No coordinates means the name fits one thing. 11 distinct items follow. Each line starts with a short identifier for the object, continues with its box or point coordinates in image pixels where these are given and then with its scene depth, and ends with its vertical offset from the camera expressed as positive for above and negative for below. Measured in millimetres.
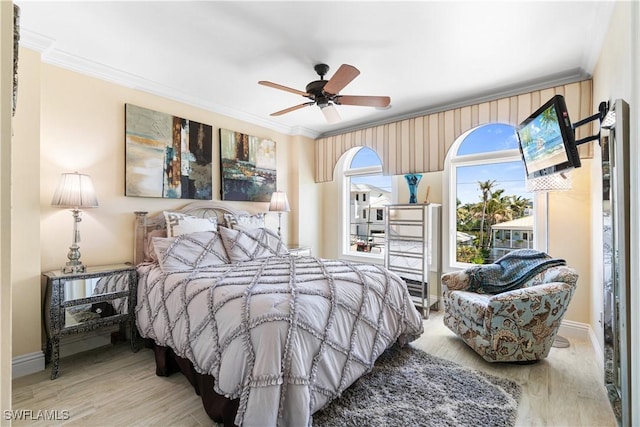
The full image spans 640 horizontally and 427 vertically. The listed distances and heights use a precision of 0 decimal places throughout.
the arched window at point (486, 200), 3604 +198
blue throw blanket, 2824 -560
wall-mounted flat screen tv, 2047 +583
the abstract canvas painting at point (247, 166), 3957 +689
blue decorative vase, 3949 +434
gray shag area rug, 1801 -1235
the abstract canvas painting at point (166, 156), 3131 +675
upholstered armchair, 2311 -832
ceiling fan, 2523 +1091
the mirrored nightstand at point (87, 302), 2316 -731
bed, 1564 -678
